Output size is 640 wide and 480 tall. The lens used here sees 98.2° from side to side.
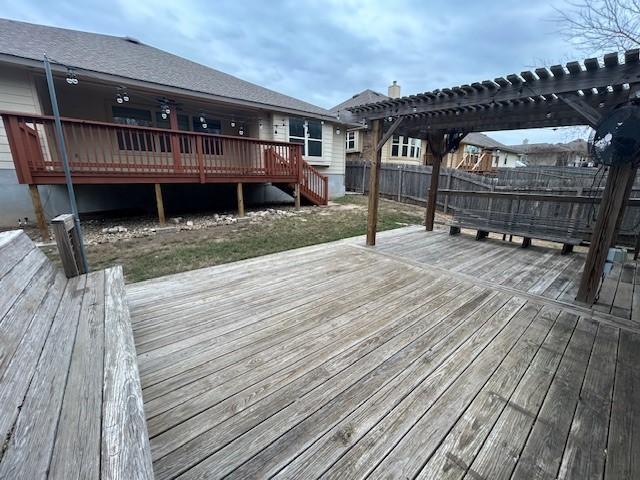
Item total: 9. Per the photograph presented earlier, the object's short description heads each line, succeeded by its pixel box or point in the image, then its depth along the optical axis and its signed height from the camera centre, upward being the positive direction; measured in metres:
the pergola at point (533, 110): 2.63 +0.75
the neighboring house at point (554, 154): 30.94 +1.27
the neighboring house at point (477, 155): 22.19 +0.81
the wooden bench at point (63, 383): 0.83 -0.88
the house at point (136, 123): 5.96 +1.22
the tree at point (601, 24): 6.79 +3.46
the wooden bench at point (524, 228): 4.54 -1.13
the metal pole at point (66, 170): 2.74 -0.09
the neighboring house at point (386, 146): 16.14 +1.08
